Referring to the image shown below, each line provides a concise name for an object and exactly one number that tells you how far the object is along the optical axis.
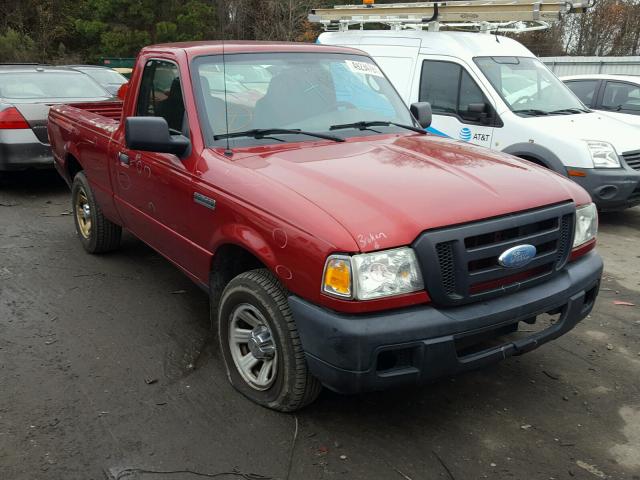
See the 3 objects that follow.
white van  6.67
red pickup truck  2.67
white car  9.70
